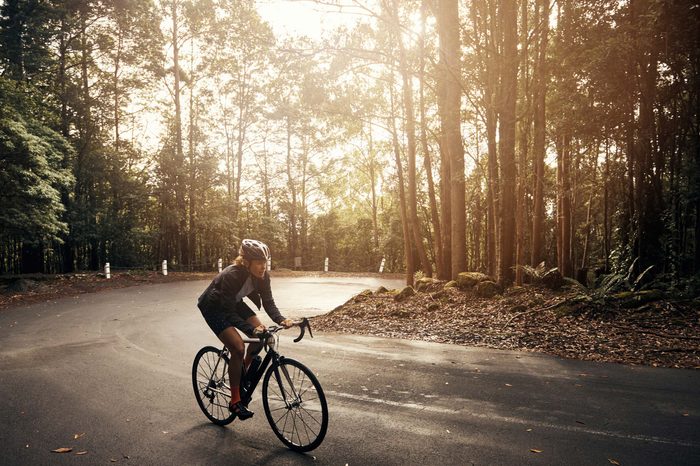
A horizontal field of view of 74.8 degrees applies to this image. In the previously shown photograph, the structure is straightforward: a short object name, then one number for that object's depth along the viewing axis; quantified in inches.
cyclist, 183.2
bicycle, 167.9
